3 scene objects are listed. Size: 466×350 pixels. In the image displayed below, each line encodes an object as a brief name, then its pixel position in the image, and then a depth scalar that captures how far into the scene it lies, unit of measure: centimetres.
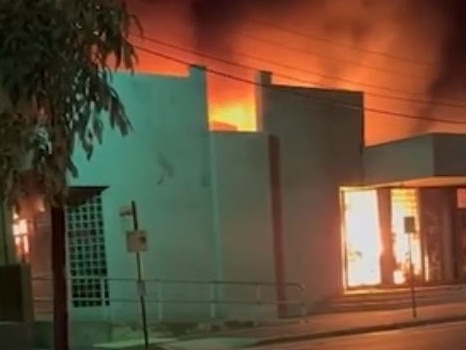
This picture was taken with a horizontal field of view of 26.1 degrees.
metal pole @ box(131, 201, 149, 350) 1844
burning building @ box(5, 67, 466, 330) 2427
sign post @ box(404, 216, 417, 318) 2235
